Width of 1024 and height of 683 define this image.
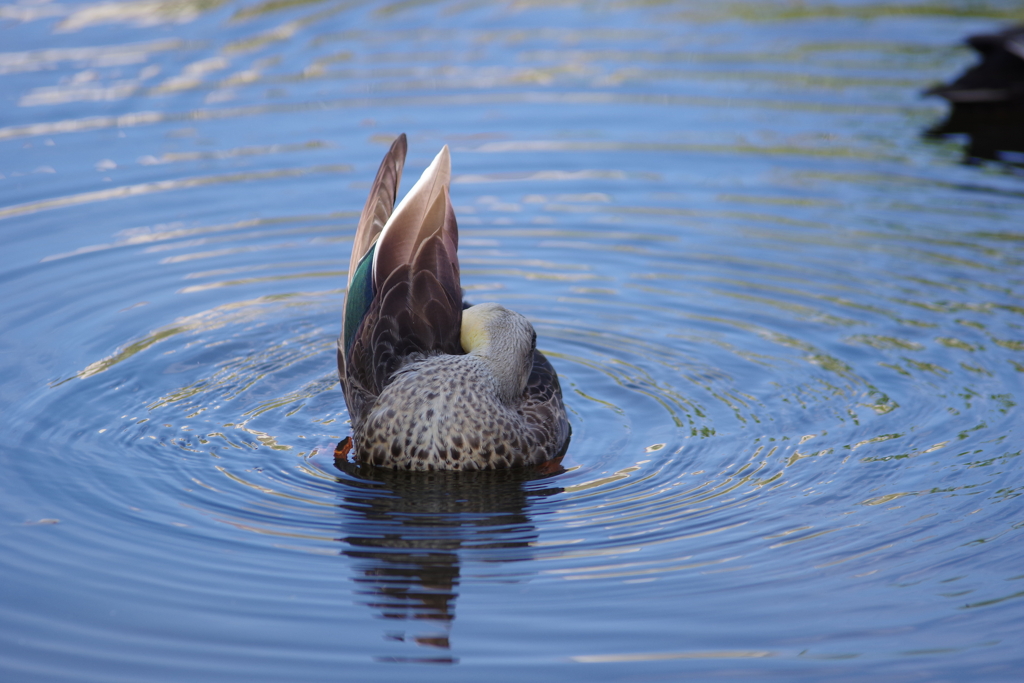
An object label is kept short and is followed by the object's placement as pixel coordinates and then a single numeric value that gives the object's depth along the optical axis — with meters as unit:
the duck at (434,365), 13.11
